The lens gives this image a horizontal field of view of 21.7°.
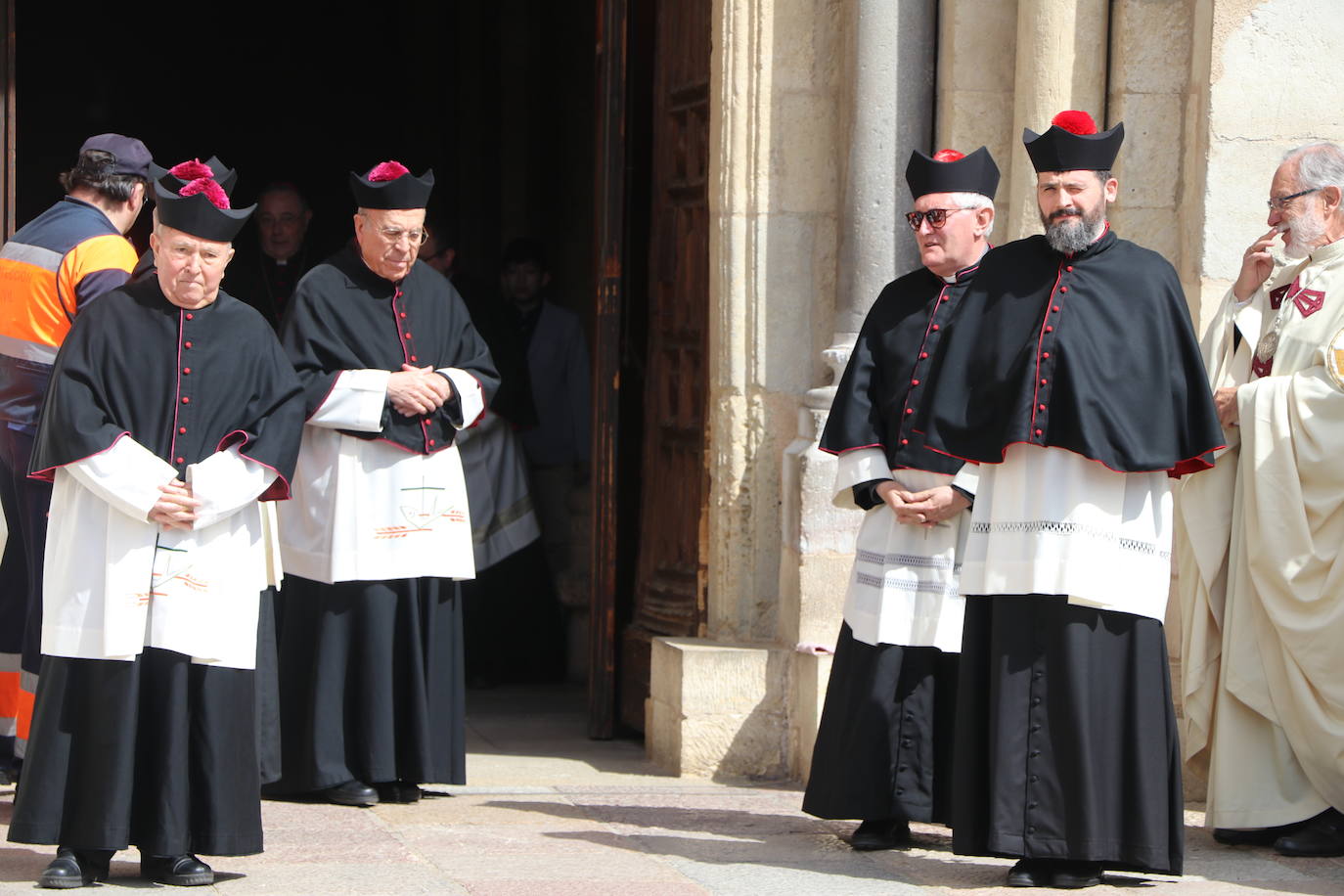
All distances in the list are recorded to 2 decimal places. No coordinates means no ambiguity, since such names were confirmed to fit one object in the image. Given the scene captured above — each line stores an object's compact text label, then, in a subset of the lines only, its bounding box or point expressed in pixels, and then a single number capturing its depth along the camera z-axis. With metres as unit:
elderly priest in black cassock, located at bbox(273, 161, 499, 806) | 10.48
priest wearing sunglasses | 9.28
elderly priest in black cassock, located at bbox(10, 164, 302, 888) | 8.08
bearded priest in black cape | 8.32
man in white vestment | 9.34
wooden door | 12.22
